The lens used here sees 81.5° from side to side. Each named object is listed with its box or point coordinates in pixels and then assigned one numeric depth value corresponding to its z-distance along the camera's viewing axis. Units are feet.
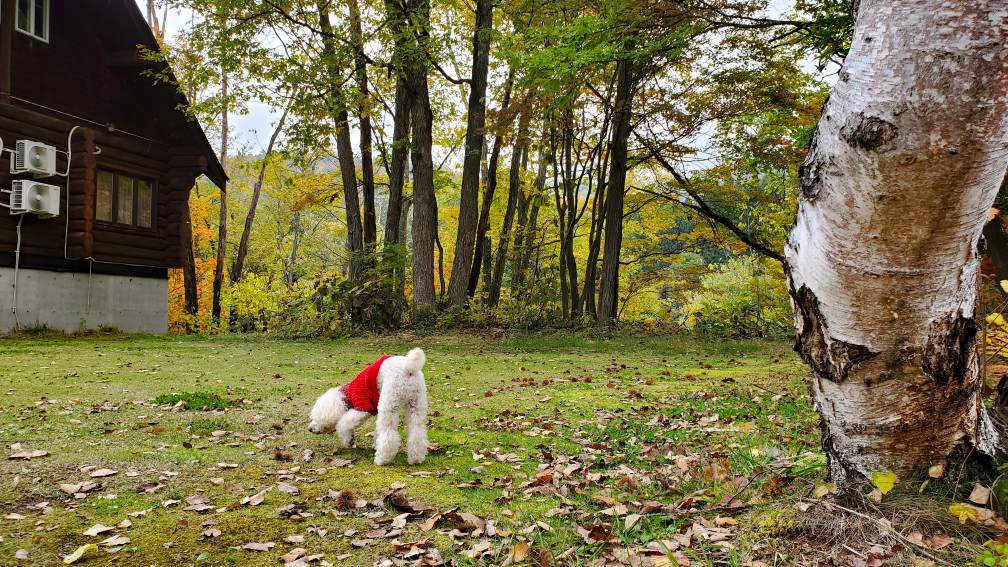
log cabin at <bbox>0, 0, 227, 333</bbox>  45.68
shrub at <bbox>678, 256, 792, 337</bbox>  46.24
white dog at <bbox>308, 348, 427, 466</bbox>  12.89
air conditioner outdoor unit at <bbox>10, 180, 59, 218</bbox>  44.70
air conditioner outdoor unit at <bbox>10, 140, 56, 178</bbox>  44.83
